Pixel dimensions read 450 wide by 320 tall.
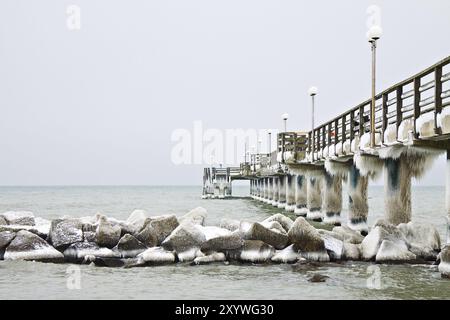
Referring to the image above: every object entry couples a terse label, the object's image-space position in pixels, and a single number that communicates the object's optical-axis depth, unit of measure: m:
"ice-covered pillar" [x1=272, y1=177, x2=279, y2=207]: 49.74
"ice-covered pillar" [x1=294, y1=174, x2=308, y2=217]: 34.45
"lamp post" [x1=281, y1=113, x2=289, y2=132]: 34.88
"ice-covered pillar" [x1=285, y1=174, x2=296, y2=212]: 39.97
